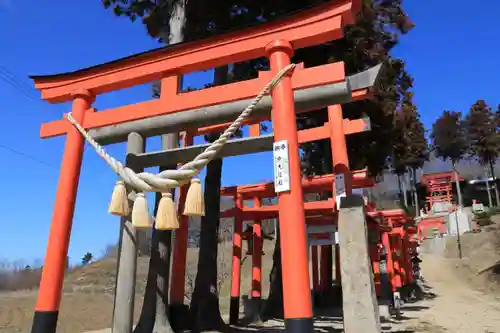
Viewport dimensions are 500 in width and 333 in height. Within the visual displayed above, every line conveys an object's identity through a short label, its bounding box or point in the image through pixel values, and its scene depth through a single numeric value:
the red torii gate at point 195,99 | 3.45
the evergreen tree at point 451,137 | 40.22
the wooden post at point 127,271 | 4.52
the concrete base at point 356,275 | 5.17
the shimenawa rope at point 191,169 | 3.81
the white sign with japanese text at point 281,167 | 3.60
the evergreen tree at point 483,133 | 36.63
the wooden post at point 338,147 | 5.74
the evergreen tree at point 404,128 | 13.13
